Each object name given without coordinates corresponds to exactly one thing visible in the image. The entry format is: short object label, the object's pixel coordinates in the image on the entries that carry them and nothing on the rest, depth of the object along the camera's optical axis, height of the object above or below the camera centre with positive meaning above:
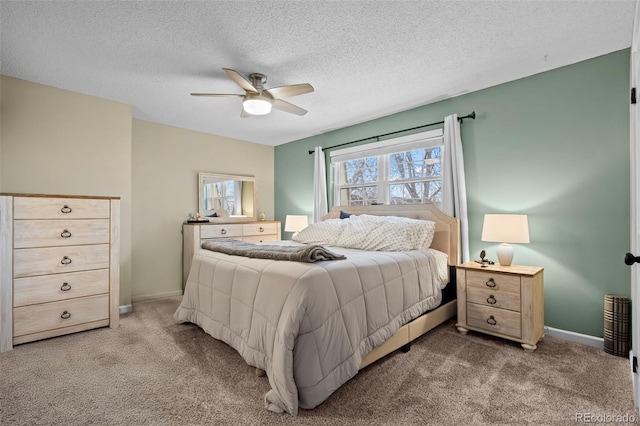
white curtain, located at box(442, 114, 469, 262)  3.16 +0.37
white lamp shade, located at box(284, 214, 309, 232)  4.82 -0.14
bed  1.64 -0.63
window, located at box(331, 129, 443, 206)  3.61 +0.58
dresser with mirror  4.34 -0.03
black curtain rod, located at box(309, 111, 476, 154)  3.18 +1.05
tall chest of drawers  2.46 -0.46
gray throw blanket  1.98 -0.28
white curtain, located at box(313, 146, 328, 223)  4.66 +0.45
